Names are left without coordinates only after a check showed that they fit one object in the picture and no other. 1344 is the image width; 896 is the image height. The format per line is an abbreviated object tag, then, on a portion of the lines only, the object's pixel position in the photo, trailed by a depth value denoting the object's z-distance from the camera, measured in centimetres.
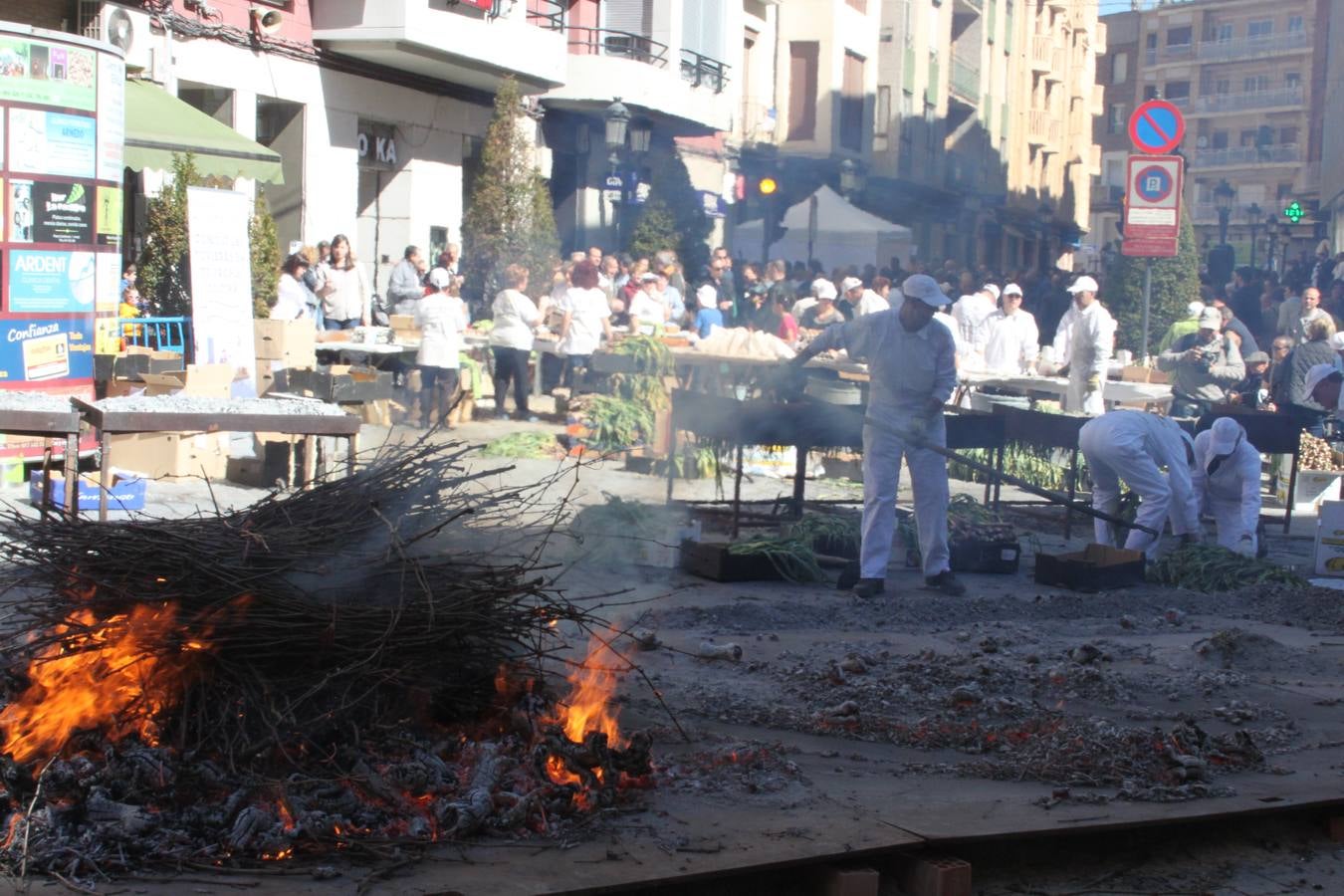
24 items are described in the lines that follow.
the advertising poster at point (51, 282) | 1102
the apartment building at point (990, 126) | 4694
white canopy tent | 2708
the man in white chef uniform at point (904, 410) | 972
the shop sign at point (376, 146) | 2500
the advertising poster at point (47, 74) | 1075
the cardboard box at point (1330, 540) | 1062
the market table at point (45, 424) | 823
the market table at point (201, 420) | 898
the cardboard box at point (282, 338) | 1488
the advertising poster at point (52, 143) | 1091
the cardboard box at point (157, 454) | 1216
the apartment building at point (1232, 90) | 8262
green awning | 1672
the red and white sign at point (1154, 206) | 1536
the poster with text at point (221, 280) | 1409
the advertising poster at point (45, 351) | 1097
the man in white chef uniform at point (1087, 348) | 1576
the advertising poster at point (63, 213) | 1116
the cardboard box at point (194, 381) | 1235
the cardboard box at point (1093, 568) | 1019
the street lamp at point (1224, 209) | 4159
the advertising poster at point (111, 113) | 1138
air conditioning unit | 1808
